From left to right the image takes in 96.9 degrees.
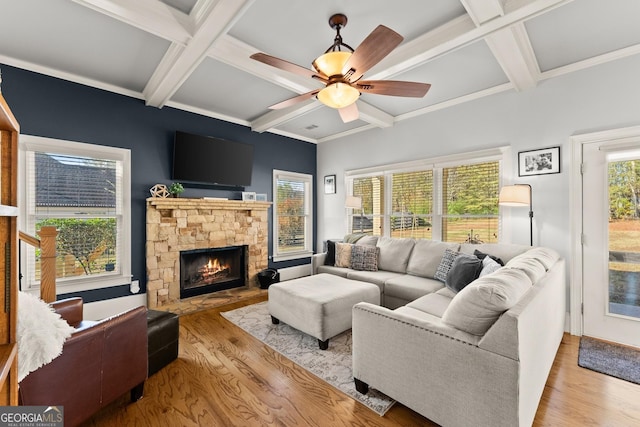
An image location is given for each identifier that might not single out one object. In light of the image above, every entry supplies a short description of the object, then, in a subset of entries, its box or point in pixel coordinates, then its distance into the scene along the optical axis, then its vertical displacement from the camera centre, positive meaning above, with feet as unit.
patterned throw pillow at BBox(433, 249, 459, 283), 10.64 -1.99
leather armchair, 4.62 -2.76
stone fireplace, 12.03 -1.15
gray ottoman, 8.61 -2.91
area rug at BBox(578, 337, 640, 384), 7.34 -4.16
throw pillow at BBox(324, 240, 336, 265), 14.30 -2.10
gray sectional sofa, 4.53 -2.56
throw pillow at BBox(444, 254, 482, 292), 8.98 -1.93
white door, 8.84 -0.95
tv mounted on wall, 12.85 +2.61
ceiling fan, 5.98 +3.45
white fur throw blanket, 3.35 -1.54
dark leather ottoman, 7.28 -3.32
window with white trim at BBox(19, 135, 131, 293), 9.76 +0.26
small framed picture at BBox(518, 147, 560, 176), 10.07 +1.87
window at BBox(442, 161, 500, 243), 11.80 +0.44
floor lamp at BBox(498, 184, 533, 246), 9.78 +0.60
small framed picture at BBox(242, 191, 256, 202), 15.06 +0.96
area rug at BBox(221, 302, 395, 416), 6.48 -4.14
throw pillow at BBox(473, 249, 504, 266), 9.61 -1.53
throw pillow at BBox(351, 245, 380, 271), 13.10 -2.09
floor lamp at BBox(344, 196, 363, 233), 15.52 +0.62
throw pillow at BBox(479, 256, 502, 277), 8.32 -1.61
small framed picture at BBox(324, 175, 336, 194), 17.95 +1.88
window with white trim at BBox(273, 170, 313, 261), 17.06 -0.14
